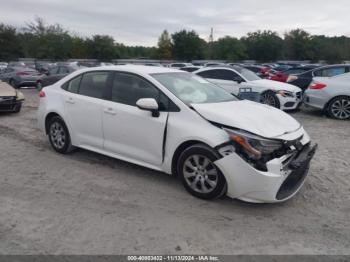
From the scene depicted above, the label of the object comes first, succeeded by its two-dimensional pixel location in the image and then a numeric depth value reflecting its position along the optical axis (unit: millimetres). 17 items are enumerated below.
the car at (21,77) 19062
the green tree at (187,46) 60344
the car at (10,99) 10156
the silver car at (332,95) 9891
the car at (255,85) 10734
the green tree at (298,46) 64938
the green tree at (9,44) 51250
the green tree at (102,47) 54406
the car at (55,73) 16938
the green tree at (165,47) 62444
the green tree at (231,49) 64625
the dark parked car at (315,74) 11625
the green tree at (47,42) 49562
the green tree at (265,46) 64938
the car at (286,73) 14516
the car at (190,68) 19917
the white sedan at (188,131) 3908
